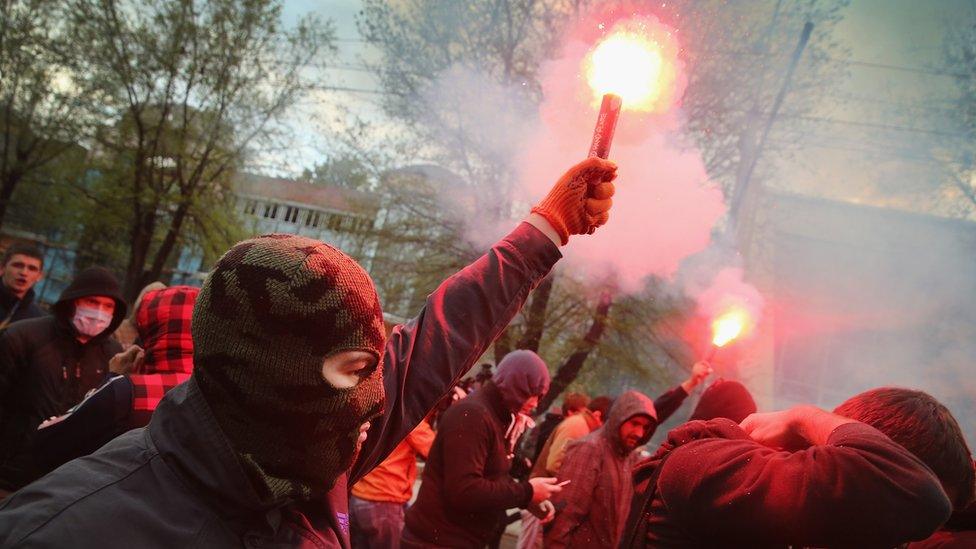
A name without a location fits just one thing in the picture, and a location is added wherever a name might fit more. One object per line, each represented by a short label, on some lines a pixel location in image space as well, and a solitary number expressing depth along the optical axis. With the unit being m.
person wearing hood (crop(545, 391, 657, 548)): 3.62
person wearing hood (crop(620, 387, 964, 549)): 1.43
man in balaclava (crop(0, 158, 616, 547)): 1.04
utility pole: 9.35
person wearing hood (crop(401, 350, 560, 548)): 3.15
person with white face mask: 3.12
